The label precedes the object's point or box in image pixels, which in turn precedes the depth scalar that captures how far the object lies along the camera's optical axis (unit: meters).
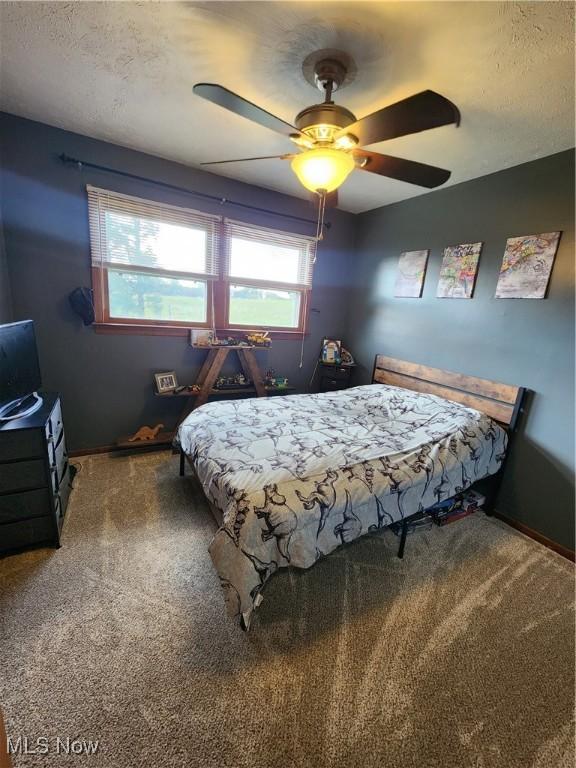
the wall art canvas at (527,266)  2.21
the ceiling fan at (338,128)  1.22
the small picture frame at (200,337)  3.10
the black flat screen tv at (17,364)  1.78
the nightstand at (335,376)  3.79
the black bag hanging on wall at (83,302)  2.58
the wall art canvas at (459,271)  2.65
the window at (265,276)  3.23
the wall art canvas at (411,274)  3.07
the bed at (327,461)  1.41
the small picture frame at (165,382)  3.03
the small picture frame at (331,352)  3.85
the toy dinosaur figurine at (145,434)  3.00
